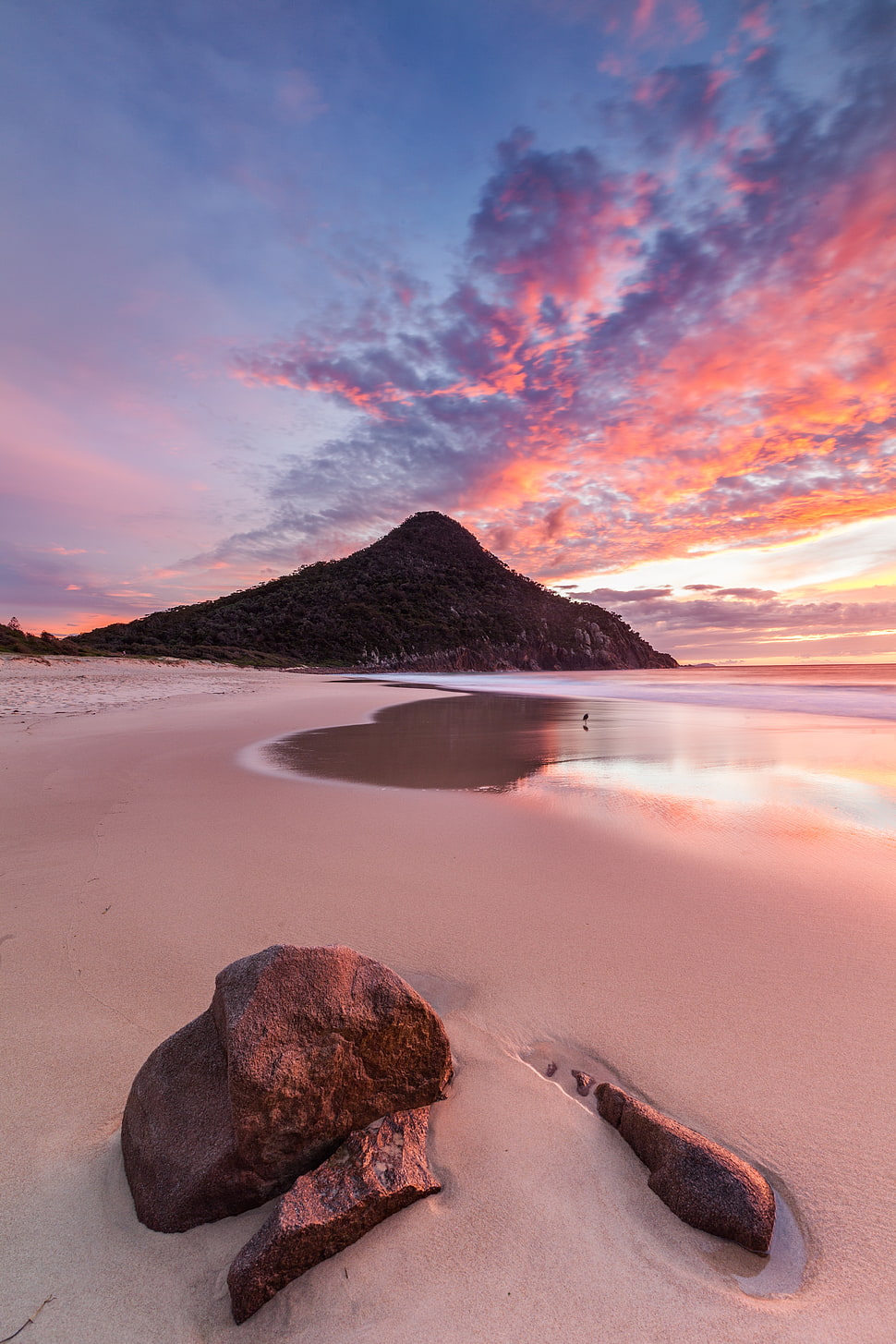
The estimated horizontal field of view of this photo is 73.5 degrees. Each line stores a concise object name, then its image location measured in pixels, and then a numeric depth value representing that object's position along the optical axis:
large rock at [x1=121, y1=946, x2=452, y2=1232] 1.63
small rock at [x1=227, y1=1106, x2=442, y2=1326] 1.40
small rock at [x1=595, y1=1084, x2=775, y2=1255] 1.56
